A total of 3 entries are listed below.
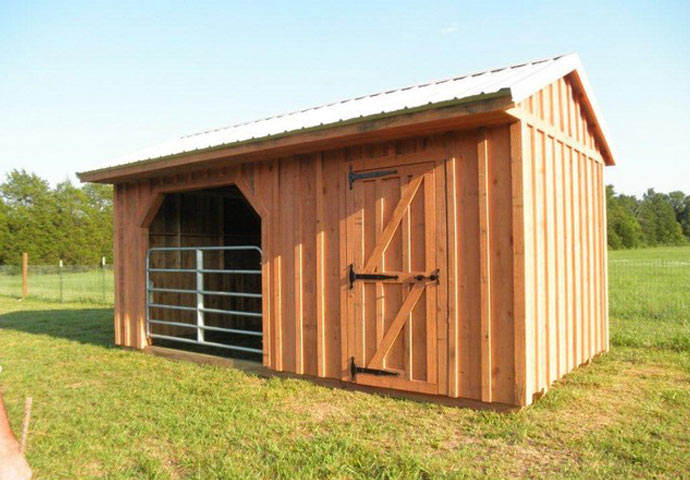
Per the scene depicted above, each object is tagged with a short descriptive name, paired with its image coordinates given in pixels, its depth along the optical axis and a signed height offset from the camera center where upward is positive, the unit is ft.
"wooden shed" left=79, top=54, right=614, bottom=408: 14.99 +0.35
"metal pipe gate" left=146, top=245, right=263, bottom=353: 22.49 -2.41
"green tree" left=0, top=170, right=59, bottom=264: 103.96 +3.21
